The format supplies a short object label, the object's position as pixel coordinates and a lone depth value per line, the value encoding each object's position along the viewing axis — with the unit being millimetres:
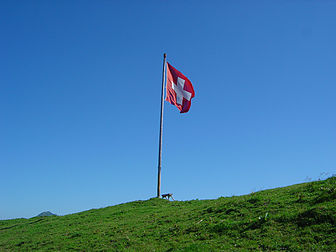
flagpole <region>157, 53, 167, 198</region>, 26467
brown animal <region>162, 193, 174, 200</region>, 26188
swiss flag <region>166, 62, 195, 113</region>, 27812
